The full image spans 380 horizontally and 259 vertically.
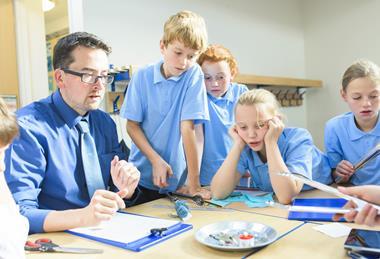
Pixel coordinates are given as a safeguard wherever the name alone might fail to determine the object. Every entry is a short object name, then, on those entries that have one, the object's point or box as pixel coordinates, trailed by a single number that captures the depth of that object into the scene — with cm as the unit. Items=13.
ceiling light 235
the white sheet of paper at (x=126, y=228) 98
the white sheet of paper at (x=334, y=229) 96
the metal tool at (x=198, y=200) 133
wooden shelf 309
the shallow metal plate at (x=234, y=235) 88
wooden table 86
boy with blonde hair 155
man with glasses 109
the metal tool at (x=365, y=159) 152
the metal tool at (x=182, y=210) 115
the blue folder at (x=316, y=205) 110
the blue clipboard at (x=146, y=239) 91
